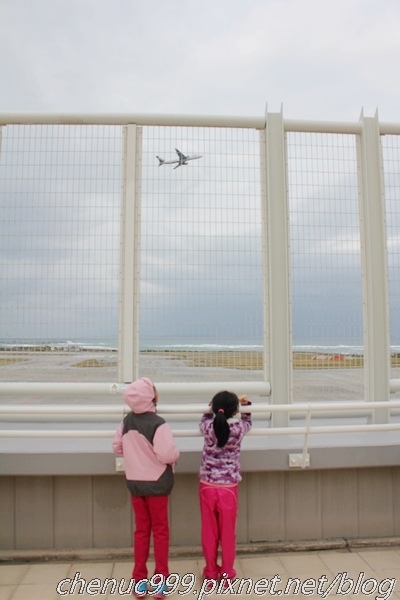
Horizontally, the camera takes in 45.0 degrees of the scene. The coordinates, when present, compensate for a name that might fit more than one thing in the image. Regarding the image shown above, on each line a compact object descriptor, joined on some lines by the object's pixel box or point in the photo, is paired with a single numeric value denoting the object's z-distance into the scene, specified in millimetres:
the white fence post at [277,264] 4281
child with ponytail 3199
